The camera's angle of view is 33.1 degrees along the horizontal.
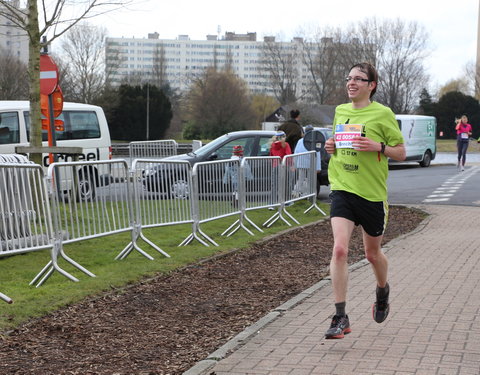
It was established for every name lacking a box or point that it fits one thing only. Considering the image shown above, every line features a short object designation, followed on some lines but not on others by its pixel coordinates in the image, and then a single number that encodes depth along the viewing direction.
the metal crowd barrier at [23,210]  7.40
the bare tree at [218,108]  73.94
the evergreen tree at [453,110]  82.56
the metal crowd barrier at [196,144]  22.16
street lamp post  62.88
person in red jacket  15.70
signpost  12.21
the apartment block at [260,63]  118.00
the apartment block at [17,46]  132.12
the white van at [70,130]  17.20
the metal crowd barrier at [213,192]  10.76
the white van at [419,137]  34.34
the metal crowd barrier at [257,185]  12.23
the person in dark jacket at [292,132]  17.28
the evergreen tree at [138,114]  67.35
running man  5.63
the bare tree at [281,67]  114.92
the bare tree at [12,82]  56.62
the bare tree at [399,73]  91.19
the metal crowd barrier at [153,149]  21.30
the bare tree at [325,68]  110.00
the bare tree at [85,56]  71.38
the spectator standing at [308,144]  16.17
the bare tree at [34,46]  11.45
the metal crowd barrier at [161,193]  9.52
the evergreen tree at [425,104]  86.57
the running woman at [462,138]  29.16
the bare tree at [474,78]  102.31
